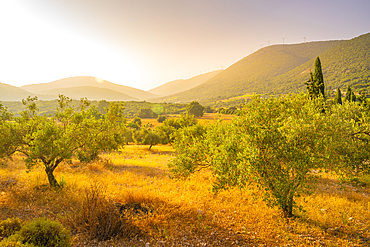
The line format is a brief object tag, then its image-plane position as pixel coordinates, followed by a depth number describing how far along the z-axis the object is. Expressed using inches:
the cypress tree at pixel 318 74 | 1392.7
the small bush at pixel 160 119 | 4892.7
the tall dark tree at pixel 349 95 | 1962.8
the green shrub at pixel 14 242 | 203.3
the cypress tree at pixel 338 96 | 2203.0
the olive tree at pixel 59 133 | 411.2
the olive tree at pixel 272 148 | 314.1
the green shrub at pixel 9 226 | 259.0
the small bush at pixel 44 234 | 233.0
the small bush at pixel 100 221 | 296.8
